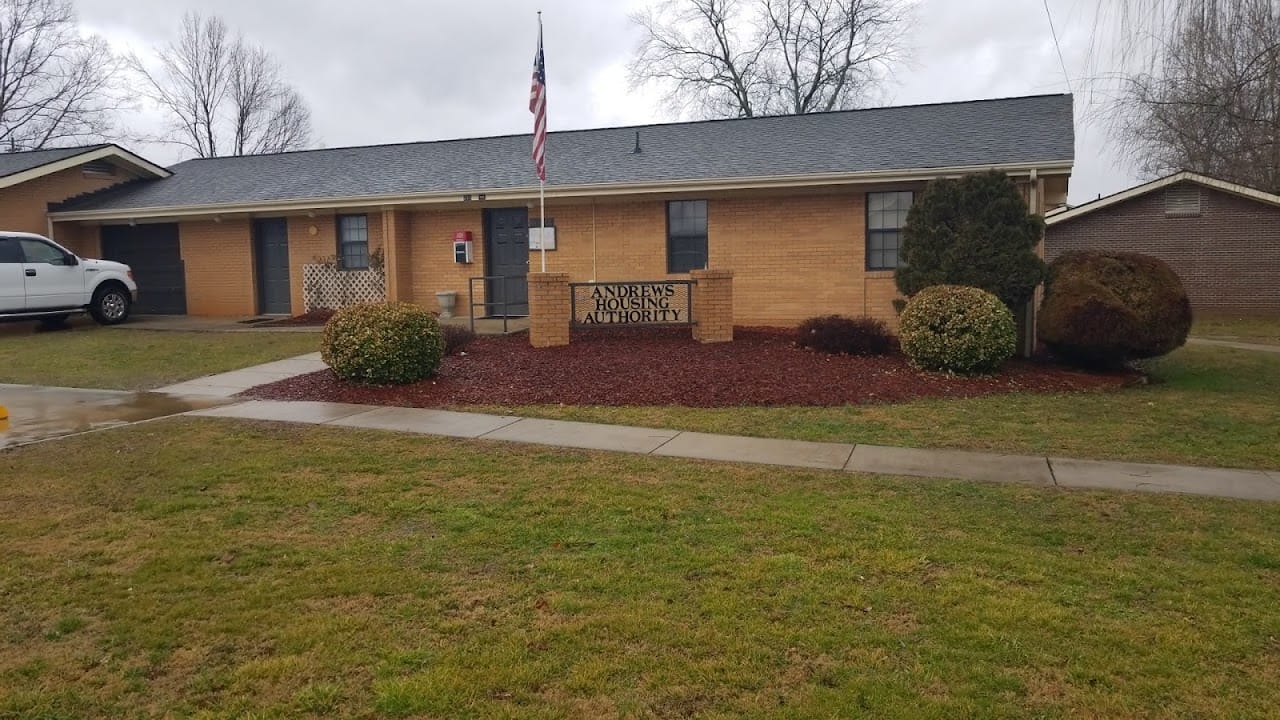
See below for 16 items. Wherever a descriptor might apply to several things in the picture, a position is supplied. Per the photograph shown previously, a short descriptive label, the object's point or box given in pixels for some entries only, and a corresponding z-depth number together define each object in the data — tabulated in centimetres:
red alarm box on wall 1798
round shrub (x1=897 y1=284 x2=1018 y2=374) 1115
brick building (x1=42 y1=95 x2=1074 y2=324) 1561
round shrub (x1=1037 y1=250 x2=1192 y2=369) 1152
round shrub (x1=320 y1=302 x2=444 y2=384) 1028
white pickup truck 1609
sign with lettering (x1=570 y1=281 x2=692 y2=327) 1427
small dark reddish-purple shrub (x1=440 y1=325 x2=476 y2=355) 1304
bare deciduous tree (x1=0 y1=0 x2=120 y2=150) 3525
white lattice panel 1889
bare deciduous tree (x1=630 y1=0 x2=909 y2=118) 3822
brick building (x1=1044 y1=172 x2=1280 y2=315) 2255
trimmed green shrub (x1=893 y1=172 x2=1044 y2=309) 1221
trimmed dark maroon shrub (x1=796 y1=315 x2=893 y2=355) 1284
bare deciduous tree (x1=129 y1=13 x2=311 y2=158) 4178
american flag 1359
